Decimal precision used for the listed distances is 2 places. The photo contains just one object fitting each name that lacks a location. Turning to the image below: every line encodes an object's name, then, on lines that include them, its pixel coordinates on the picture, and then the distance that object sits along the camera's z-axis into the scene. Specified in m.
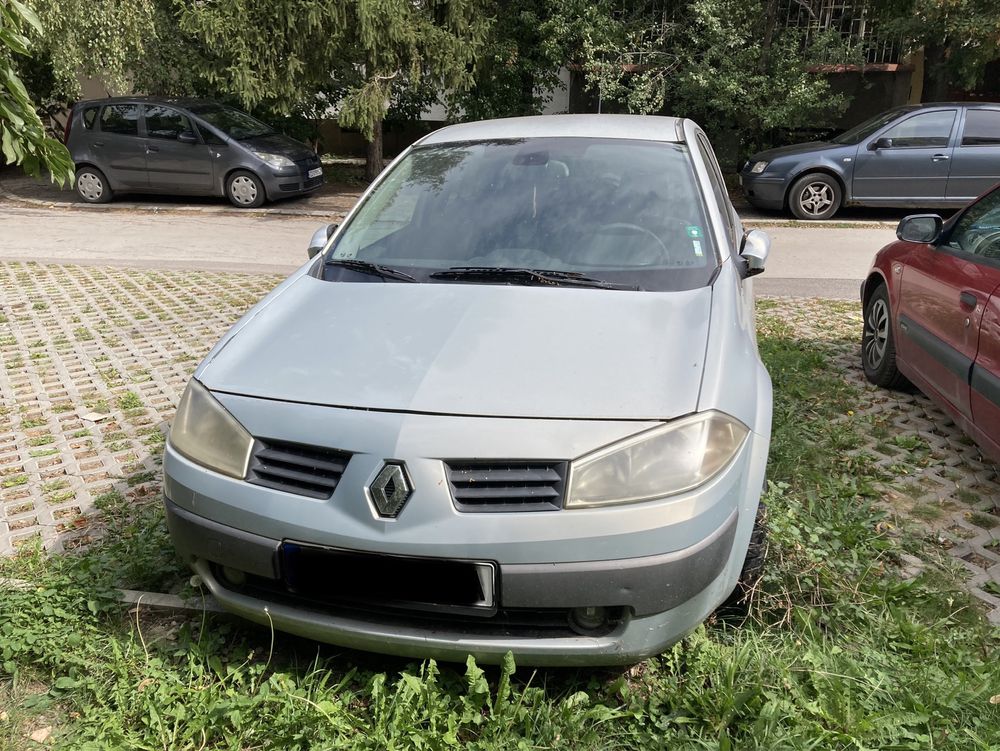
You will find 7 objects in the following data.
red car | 3.51
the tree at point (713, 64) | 13.12
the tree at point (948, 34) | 12.17
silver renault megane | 2.16
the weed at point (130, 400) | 4.91
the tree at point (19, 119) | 2.91
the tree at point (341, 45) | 11.70
